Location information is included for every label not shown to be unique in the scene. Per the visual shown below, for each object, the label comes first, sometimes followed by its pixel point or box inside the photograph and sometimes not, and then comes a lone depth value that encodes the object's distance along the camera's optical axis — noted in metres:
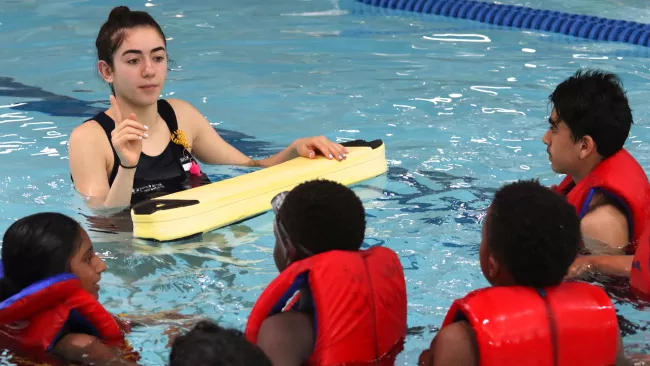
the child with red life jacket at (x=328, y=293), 5.13
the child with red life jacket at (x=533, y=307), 4.88
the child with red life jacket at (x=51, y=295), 5.36
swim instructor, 7.96
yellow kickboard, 8.01
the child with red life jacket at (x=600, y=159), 7.14
